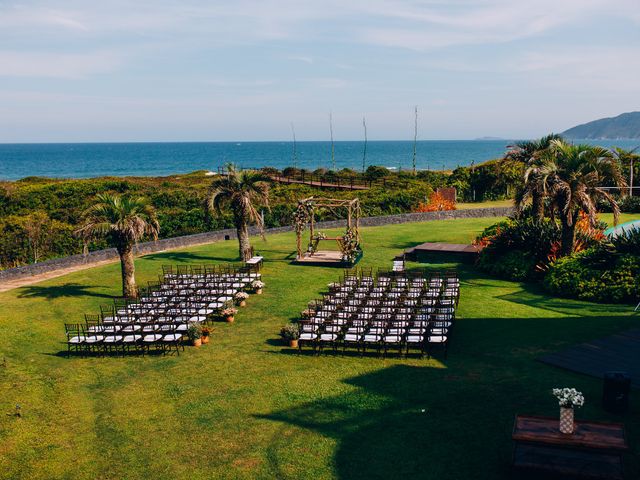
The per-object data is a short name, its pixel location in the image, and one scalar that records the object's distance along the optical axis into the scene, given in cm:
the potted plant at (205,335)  1928
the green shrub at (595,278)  2255
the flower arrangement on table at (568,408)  1058
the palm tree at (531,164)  2562
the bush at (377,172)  7153
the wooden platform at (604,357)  1528
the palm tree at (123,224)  2362
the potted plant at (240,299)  2356
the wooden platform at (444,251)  3095
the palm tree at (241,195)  2994
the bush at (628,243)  2352
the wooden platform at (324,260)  3058
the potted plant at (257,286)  2539
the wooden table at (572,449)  1013
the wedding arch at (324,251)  3059
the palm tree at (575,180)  2448
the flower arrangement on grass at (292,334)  1858
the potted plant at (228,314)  2156
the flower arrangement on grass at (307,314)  2018
